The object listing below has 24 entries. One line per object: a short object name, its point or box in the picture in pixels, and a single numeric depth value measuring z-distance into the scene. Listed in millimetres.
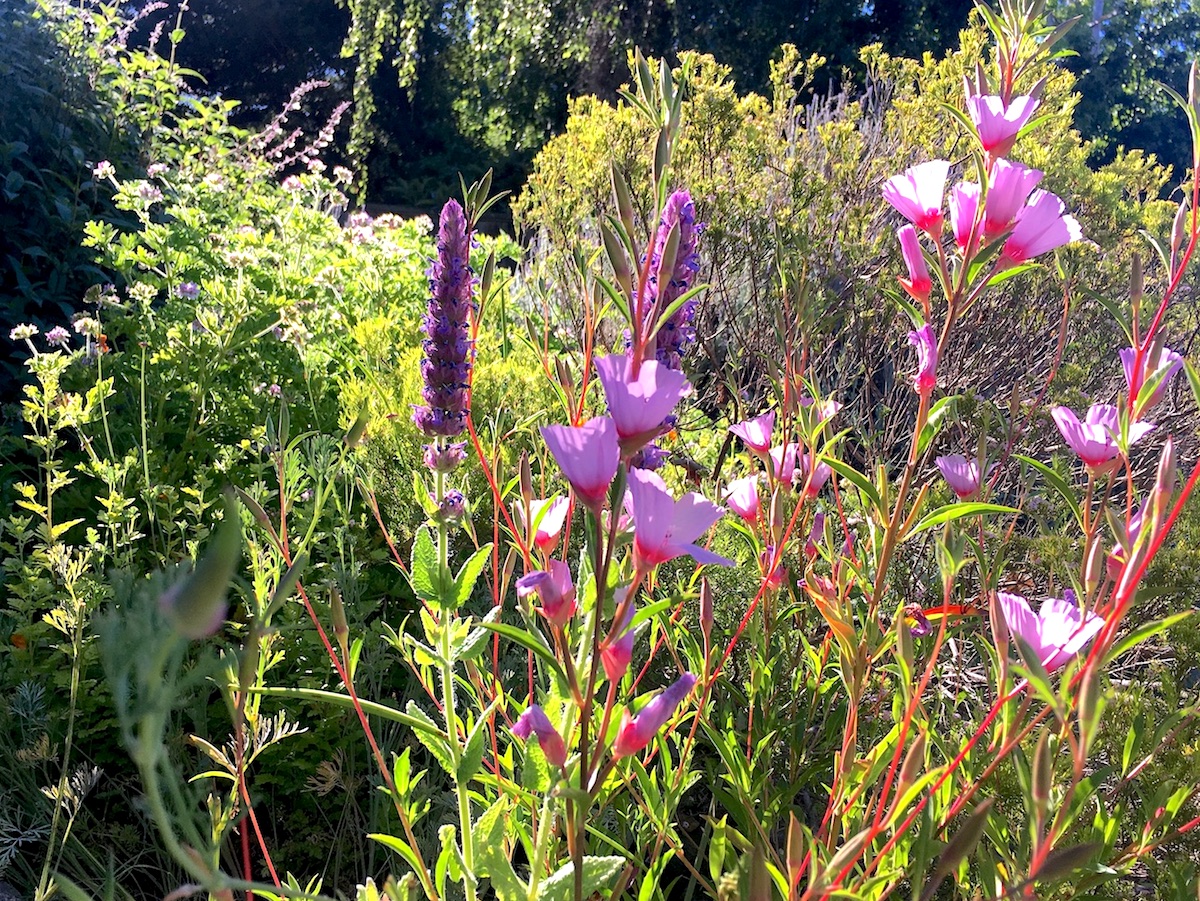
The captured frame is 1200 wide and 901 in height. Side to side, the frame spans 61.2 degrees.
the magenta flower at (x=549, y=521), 420
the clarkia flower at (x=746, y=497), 553
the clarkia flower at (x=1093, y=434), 448
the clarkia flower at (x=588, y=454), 288
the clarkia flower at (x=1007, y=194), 378
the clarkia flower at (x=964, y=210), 397
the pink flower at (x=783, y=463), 514
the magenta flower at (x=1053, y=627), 354
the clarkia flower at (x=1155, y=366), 390
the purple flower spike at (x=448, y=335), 520
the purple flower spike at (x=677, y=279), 438
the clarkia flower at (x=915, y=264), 407
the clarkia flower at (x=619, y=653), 326
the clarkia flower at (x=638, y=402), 287
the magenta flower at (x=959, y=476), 519
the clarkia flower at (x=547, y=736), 330
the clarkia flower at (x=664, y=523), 314
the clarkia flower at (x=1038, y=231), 395
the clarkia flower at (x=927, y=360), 408
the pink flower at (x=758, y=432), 540
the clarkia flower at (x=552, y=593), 320
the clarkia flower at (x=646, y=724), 327
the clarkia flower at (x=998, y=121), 390
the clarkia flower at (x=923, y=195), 418
